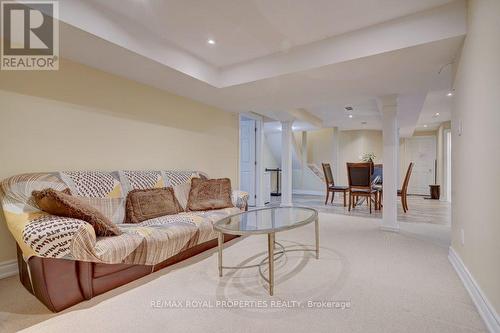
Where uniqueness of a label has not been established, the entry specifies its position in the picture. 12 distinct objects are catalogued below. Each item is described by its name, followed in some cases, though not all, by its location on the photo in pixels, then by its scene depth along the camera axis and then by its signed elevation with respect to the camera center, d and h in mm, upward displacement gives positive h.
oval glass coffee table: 1841 -501
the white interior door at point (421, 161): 8289 +253
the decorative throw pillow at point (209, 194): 3234 -369
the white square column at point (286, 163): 5973 +116
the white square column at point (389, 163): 3727 +80
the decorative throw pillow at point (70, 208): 1723 -298
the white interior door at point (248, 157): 5996 +257
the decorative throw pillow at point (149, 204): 2559 -407
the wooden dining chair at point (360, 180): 4934 -240
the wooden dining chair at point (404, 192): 4949 -486
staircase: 8445 -118
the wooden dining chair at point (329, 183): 5890 -395
